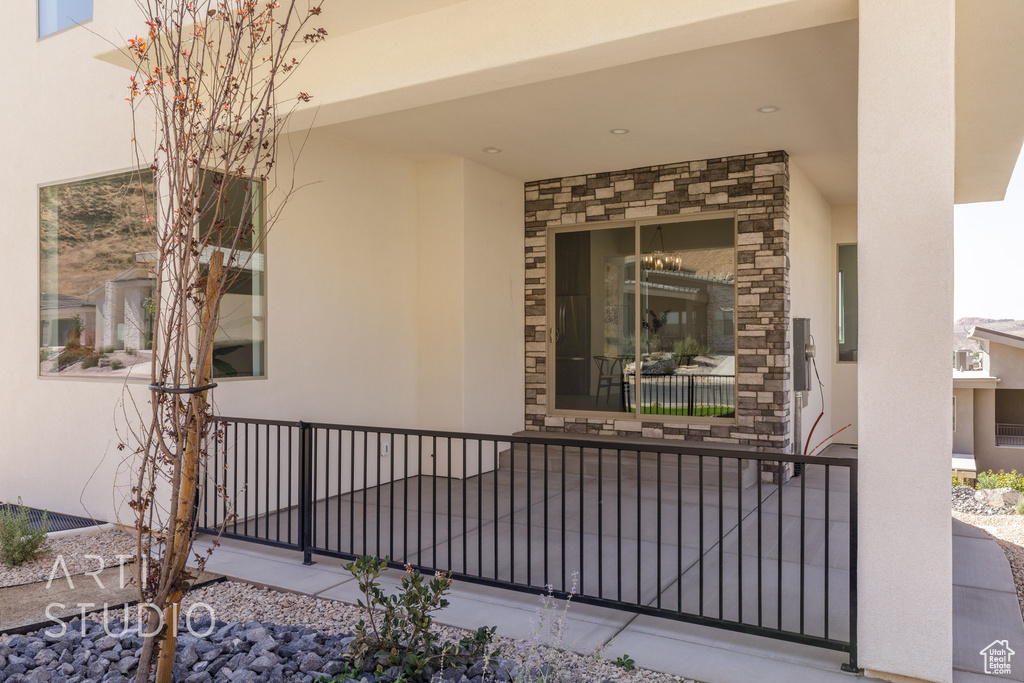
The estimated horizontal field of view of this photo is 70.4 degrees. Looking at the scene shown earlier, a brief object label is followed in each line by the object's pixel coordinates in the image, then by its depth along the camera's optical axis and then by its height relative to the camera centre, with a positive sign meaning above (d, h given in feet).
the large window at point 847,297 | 29.01 +2.02
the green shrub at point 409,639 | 8.46 -3.52
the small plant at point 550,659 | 8.08 -3.93
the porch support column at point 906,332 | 8.45 +0.18
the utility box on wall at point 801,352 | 20.76 -0.16
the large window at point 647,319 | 22.39 +0.90
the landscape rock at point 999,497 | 22.38 -4.73
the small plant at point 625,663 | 8.28 -3.65
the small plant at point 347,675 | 8.13 -3.77
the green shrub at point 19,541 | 13.42 -3.63
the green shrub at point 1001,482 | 24.90 -4.68
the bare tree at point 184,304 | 6.95 +0.41
